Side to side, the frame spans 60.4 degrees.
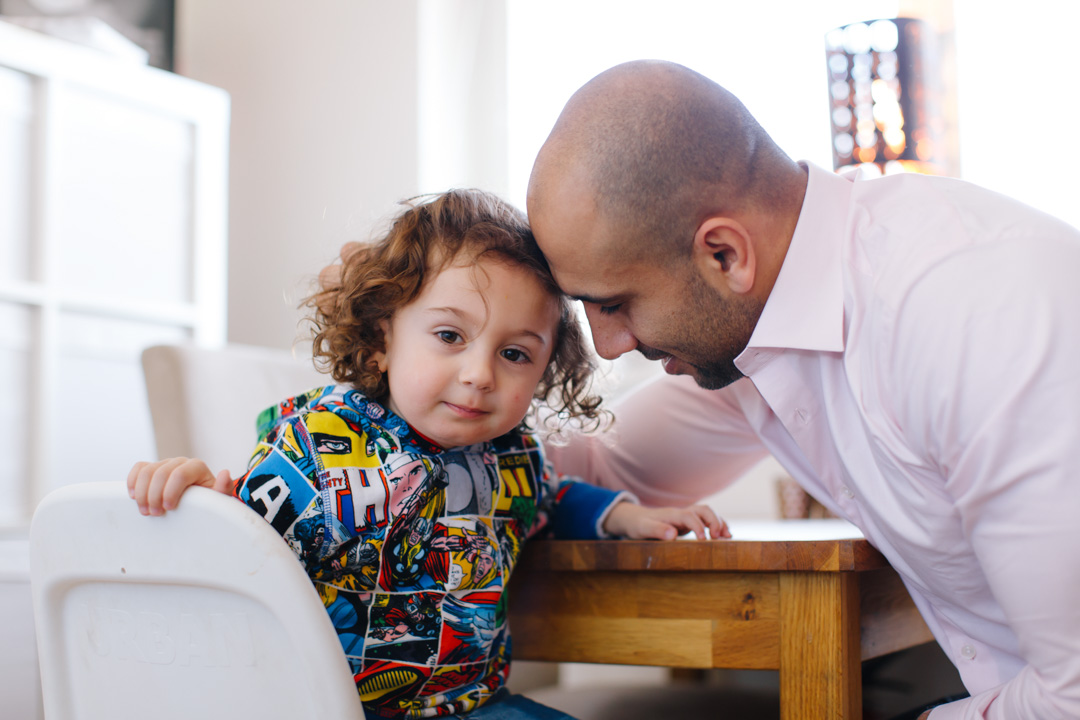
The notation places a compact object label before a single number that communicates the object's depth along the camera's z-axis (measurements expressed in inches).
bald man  28.8
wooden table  34.7
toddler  37.2
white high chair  27.5
